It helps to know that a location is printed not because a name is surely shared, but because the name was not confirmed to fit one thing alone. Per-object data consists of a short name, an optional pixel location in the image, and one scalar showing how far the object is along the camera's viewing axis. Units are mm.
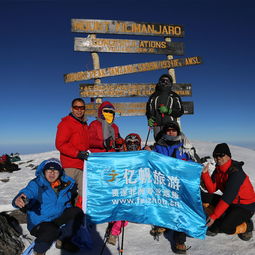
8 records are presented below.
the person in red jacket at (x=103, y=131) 4793
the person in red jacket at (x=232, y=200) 3836
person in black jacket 6359
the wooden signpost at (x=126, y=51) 8281
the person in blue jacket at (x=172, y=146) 4328
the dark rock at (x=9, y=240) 3441
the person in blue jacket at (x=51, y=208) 3303
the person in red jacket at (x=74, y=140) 4324
